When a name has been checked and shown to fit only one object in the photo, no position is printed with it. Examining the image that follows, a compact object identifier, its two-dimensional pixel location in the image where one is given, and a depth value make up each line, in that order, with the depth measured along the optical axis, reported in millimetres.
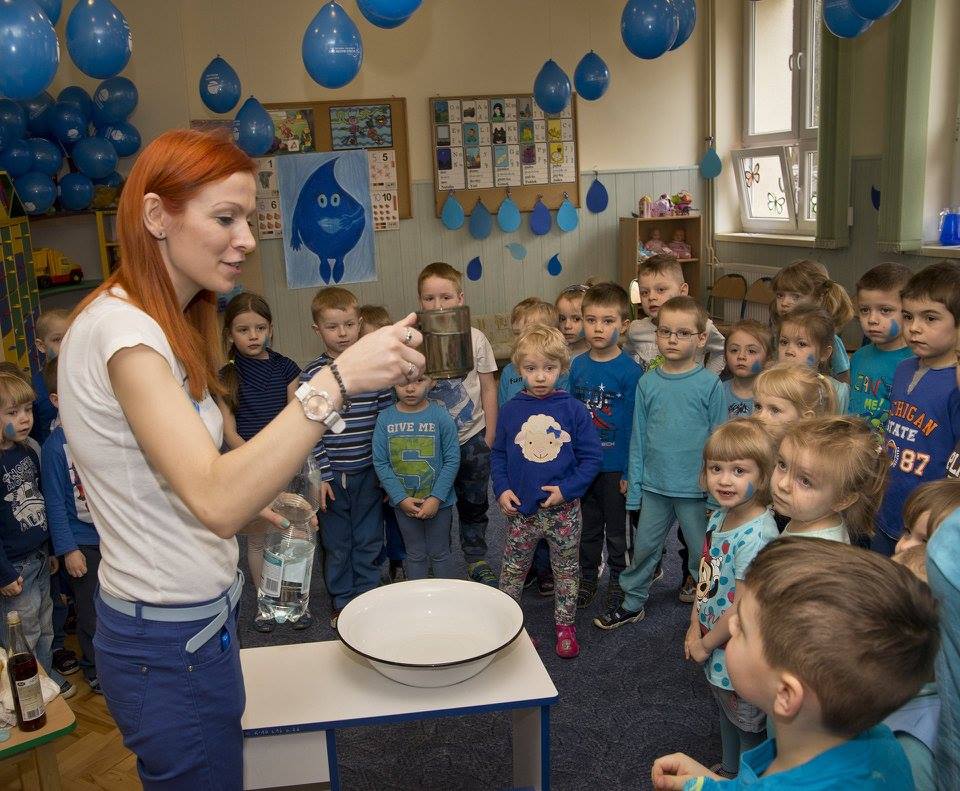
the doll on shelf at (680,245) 7086
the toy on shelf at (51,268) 5543
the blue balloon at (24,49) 3033
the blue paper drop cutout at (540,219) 6883
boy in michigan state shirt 2504
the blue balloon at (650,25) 4516
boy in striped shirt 3340
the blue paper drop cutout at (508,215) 6750
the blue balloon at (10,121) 4668
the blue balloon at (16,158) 4797
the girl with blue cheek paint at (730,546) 2084
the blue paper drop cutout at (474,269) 6922
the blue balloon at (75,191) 5461
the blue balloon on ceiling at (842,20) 4180
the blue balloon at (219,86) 5328
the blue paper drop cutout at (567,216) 6938
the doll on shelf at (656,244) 7082
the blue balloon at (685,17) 4758
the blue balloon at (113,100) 5625
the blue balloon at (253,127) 5531
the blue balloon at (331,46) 4211
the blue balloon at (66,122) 5301
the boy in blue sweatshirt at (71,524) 2875
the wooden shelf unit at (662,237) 7020
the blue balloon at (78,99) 5473
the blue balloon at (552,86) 5722
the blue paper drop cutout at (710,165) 6789
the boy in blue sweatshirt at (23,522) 2777
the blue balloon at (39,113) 5160
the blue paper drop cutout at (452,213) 6688
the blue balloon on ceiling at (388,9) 3580
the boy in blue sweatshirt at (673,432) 3068
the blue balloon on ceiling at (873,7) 3650
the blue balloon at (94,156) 5438
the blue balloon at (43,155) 4967
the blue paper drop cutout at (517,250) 6984
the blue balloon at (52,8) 3788
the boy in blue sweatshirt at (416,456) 3230
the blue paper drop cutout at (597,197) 6988
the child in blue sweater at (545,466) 2988
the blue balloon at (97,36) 3758
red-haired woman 1164
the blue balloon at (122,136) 5719
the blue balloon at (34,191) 4891
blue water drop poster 6523
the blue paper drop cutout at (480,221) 6770
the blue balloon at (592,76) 5684
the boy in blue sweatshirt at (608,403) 3354
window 6344
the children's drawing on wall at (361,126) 6504
